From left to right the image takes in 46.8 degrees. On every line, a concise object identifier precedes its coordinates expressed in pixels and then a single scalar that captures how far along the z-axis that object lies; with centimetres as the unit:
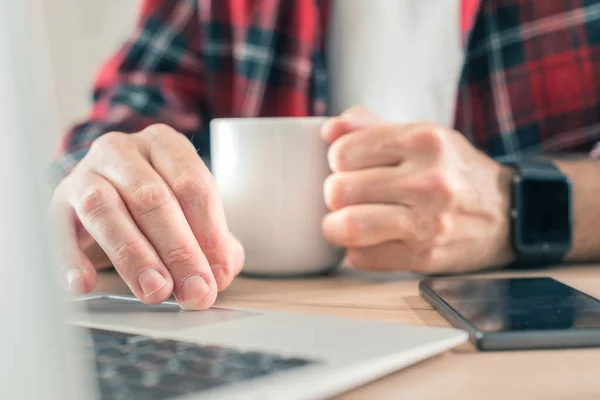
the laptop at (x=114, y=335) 12
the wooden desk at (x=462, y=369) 24
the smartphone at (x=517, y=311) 29
